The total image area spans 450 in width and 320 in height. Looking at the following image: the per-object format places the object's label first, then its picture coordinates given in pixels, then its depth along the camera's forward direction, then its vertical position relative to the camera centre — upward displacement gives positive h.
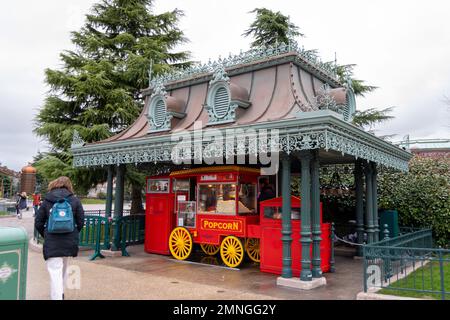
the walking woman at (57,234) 5.17 -0.63
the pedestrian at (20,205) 23.05 -0.94
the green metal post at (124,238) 10.87 -1.42
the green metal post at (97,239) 10.30 -1.37
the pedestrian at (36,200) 21.11 -0.54
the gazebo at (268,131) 7.23 +1.37
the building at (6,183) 39.49 +1.01
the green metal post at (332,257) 8.71 -1.59
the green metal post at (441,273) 5.53 -1.24
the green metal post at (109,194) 11.81 -0.09
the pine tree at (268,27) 19.69 +9.21
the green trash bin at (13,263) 4.40 -0.90
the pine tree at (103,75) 15.84 +5.37
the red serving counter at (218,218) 8.46 -0.69
